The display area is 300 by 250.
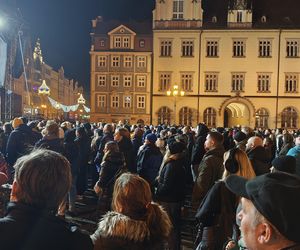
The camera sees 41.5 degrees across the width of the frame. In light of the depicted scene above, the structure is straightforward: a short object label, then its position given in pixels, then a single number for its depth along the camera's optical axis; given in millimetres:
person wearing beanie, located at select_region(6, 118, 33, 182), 8383
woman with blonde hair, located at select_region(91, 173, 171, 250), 2818
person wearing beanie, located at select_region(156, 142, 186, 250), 6133
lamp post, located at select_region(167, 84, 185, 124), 39125
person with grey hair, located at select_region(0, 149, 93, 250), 2053
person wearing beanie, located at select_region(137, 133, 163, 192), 7961
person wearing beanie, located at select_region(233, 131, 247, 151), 8504
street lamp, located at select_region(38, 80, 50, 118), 29914
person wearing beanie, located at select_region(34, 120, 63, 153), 7051
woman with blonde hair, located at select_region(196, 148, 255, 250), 4090
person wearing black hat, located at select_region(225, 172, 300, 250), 1419
